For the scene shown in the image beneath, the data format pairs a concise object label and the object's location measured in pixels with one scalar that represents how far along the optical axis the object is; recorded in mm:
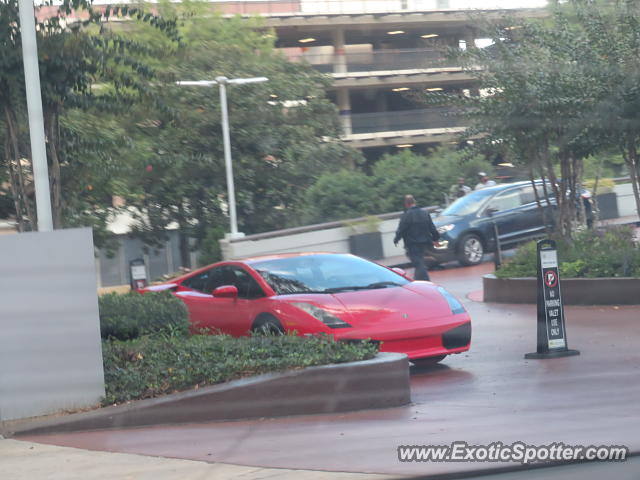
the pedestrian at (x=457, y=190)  28277
